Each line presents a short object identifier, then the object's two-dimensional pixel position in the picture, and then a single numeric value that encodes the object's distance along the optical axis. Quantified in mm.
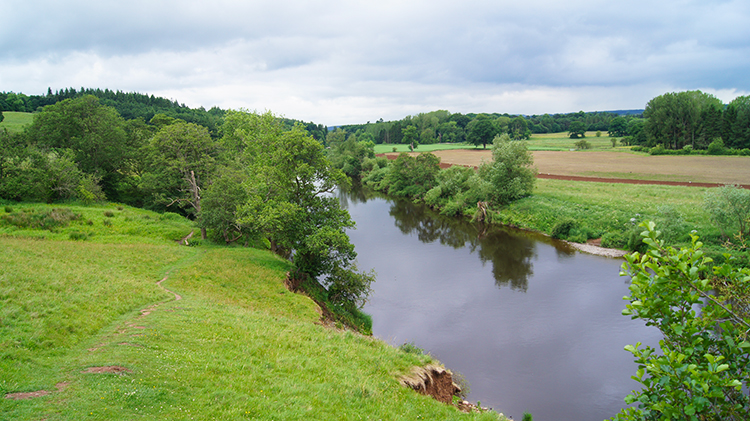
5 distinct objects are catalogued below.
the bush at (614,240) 36594
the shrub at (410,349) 17895
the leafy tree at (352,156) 95750
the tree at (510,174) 51656
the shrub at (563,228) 41219
